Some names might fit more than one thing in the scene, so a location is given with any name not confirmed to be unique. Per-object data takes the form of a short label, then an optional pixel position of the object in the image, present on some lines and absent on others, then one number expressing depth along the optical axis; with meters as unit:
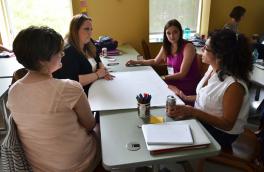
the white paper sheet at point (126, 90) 1.55
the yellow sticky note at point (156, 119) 1.34
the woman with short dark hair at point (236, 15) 3.87
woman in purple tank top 2.52
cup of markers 1.38
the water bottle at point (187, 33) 4.12
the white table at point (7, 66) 2.57
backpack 1.11
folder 1.09
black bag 3.28
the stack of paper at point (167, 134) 1.12
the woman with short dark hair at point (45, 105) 1.12
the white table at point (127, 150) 1.04
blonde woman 2.02
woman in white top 1.41
